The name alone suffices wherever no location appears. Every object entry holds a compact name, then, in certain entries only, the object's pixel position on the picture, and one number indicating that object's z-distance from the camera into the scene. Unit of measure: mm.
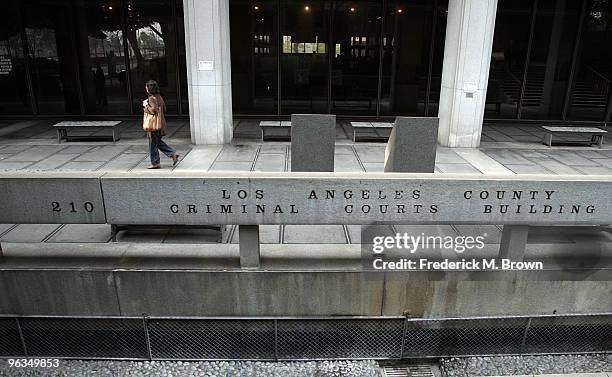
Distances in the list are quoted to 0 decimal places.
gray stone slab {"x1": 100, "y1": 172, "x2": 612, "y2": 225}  5012
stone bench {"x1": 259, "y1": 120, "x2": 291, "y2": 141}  12312
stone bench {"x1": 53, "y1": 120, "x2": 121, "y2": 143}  11820
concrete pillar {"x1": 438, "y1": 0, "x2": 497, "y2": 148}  11570
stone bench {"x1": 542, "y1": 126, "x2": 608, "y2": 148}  12195
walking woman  8742
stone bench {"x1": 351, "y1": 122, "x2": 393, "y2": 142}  12430
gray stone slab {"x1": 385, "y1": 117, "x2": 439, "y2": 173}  7566
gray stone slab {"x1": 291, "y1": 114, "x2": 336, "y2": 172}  7785
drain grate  5266
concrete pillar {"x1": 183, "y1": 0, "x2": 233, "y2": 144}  11297
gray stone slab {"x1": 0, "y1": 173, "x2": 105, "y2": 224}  4961
